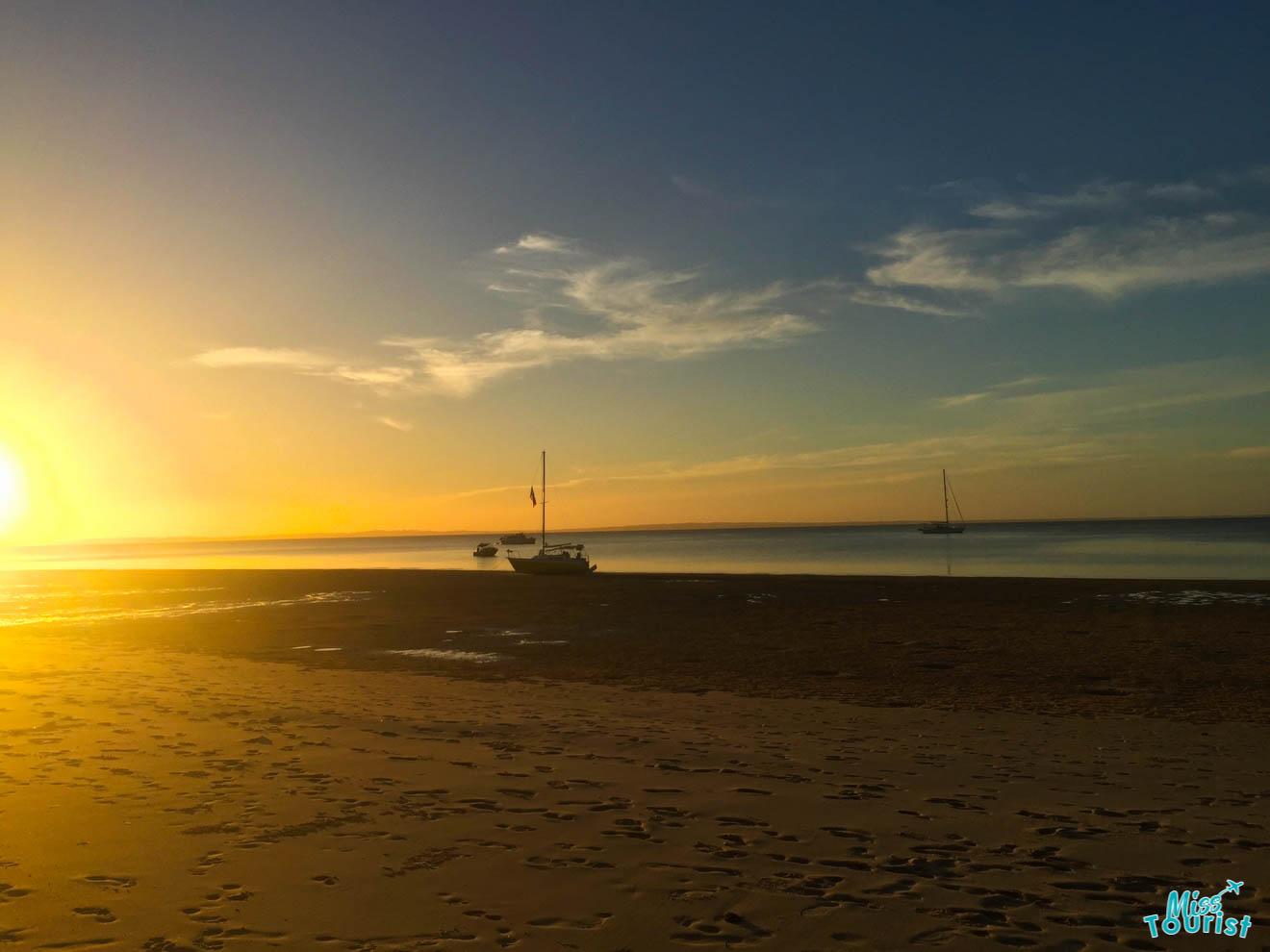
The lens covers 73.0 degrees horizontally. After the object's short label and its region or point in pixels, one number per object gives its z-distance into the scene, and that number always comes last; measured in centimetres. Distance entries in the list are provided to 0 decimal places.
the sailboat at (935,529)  17938
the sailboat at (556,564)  6000
